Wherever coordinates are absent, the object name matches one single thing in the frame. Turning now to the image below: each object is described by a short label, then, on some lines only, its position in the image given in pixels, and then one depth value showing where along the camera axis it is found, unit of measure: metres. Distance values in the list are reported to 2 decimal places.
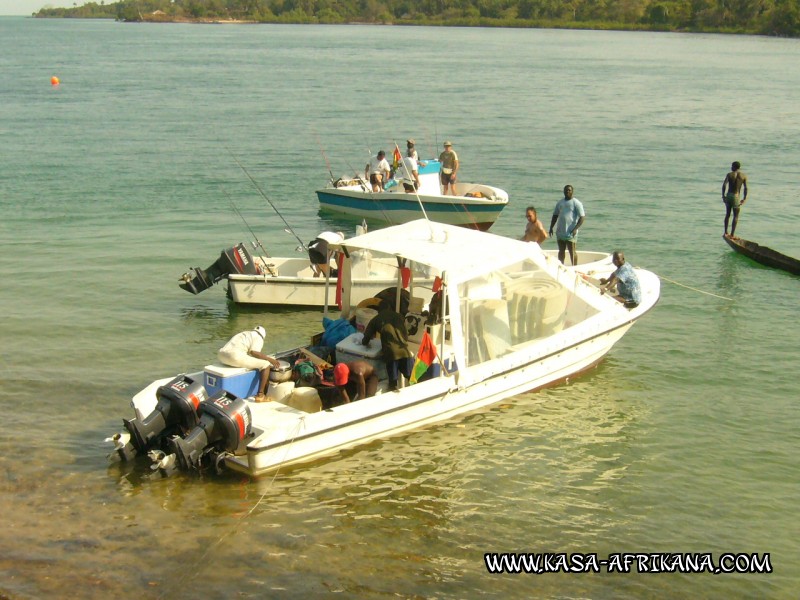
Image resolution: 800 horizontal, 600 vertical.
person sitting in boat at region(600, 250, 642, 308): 13.73
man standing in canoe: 20.50
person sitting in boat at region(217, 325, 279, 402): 10.59
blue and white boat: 21.94
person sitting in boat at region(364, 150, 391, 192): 23.31
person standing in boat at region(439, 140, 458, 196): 22.48
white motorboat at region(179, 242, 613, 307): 16.34
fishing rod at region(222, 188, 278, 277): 16.78
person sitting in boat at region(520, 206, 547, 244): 15.49
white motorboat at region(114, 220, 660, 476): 9.90
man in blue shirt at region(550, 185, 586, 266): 16.14
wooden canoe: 18.91
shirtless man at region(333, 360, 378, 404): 10.71
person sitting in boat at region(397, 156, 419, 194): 22.25
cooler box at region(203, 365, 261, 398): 10.47
